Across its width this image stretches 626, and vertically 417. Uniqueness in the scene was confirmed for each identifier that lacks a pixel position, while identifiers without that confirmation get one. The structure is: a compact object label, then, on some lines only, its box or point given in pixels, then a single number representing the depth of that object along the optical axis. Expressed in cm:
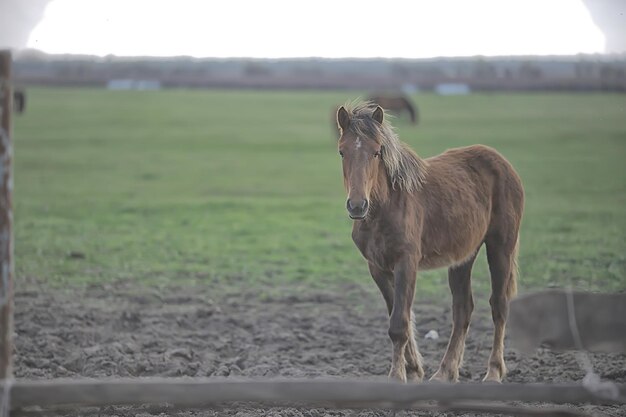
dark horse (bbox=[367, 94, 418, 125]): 8131
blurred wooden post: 755
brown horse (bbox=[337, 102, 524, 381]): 1159
